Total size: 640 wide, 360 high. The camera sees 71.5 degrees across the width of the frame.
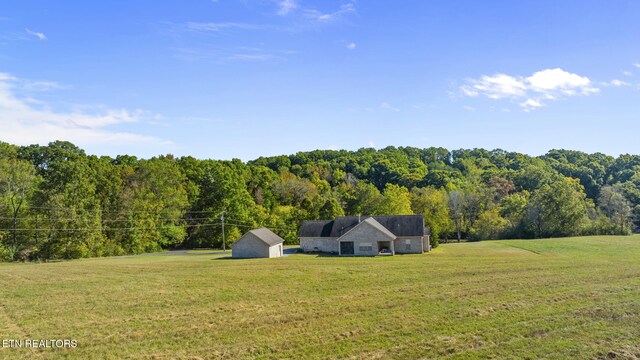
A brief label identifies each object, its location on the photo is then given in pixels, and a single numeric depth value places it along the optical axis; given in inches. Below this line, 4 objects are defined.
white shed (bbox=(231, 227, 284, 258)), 2084.2
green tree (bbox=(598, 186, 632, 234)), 2947.8
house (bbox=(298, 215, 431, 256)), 2161.7
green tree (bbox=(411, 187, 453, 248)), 3129.9
